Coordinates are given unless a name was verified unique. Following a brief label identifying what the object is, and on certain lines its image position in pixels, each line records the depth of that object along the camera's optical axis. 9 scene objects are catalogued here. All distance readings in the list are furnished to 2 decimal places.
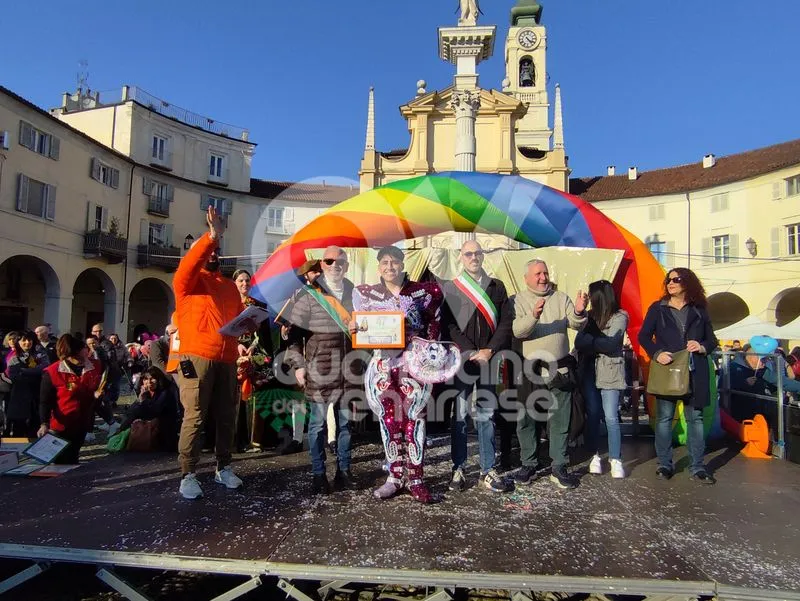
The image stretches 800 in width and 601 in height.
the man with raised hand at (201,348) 3.61
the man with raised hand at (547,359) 4.14
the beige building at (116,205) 19.27
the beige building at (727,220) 24.94
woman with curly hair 4.35
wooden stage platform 2.52
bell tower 40.41
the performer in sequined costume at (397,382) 3.65
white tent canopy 14.99
